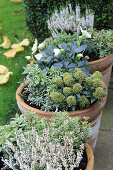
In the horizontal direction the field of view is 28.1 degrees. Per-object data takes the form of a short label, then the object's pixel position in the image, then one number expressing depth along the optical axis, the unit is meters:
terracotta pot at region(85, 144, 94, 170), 1.72
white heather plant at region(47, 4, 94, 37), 3.32
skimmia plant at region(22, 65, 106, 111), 2.06
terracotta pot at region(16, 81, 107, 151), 2.10
